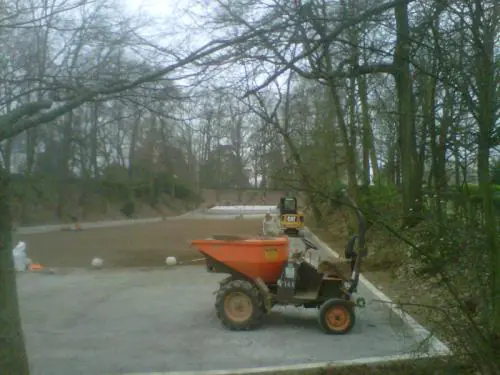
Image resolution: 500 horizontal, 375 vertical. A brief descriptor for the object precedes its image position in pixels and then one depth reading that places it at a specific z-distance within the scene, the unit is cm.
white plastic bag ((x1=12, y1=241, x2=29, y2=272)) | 1558
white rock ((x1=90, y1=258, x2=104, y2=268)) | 1719
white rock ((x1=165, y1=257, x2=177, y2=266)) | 1745
